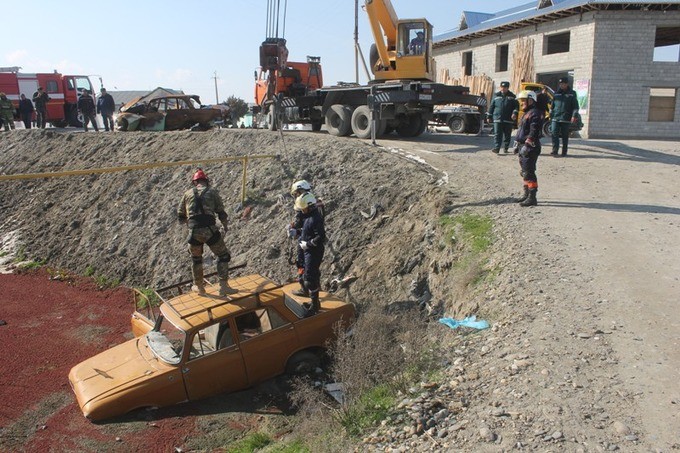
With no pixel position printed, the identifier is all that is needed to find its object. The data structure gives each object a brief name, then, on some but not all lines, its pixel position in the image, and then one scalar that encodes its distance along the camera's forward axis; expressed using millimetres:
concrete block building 22062
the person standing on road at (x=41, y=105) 22470
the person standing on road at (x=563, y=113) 12289
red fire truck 27016
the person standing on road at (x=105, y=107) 21141
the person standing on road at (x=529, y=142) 8555
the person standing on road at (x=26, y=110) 22953
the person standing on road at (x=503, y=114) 12469
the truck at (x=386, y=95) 14445
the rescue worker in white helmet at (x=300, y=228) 7309
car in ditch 6246
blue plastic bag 5883
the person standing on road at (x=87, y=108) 21125
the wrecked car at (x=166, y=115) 19609
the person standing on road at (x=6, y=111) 21266
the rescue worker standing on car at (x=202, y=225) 7098
